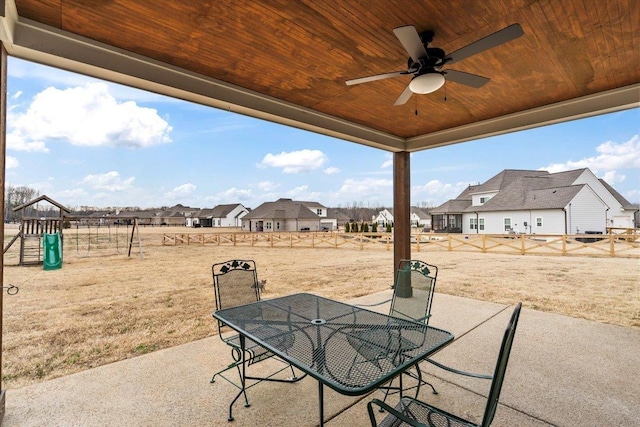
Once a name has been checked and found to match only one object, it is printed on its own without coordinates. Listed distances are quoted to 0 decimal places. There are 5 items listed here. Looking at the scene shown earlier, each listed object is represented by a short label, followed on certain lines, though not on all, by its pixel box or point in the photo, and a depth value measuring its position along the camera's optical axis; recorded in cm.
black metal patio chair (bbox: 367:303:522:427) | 103
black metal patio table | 124
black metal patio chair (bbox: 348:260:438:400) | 243
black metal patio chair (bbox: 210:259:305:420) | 217
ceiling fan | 163
